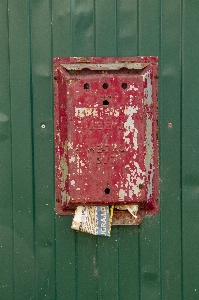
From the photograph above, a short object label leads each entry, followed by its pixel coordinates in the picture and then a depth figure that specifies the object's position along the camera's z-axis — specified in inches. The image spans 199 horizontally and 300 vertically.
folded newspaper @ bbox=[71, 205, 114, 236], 84.5
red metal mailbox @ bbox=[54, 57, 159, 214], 82.9
